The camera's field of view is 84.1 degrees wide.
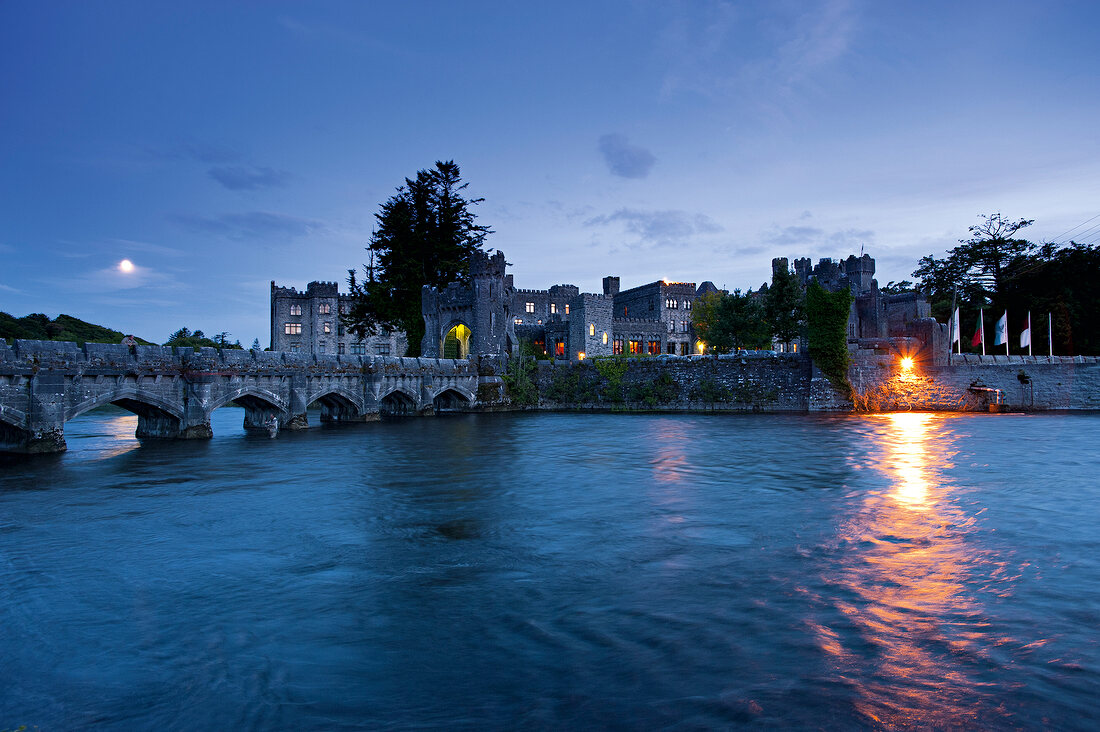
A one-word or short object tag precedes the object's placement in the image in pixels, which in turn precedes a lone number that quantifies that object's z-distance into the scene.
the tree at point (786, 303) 46.94
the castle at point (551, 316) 42.72
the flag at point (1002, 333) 37.19
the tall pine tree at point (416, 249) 44.81
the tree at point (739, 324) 50.47
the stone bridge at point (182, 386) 18.12
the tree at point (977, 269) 56.00
